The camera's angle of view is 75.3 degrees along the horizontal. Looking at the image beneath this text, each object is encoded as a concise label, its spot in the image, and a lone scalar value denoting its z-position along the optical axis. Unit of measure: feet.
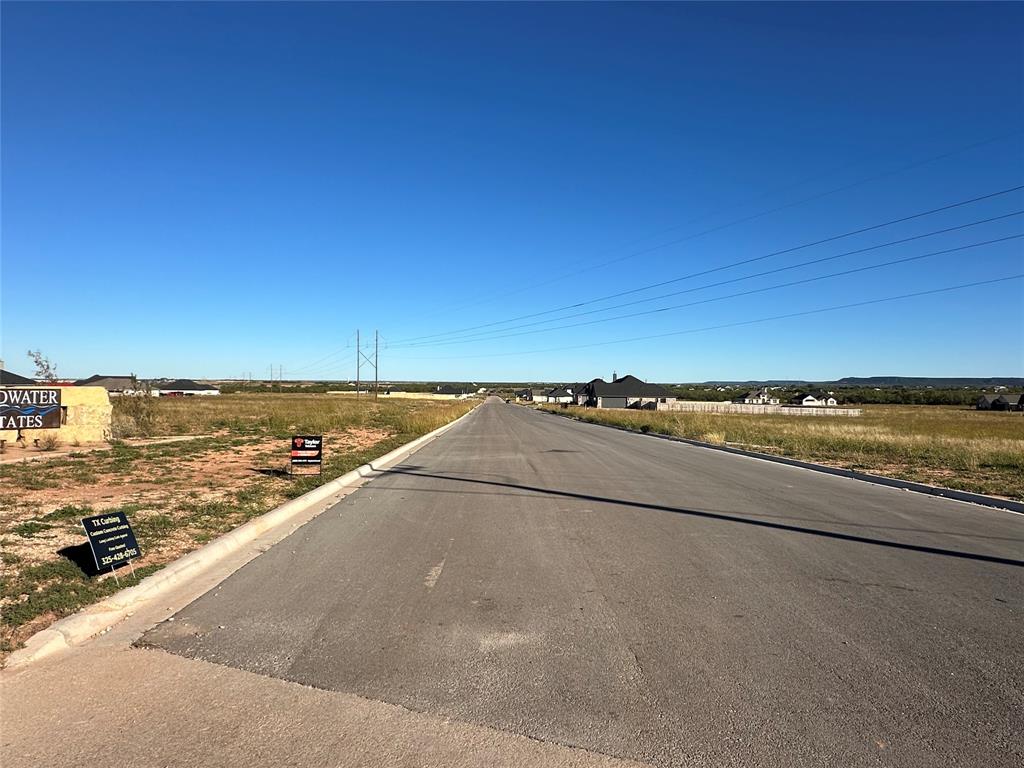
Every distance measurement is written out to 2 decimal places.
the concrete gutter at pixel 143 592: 14.79
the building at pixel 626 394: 329.11
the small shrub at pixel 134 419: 75.82
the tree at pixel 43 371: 75.00
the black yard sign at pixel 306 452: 43.24
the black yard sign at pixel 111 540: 19.25
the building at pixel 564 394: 517.55
